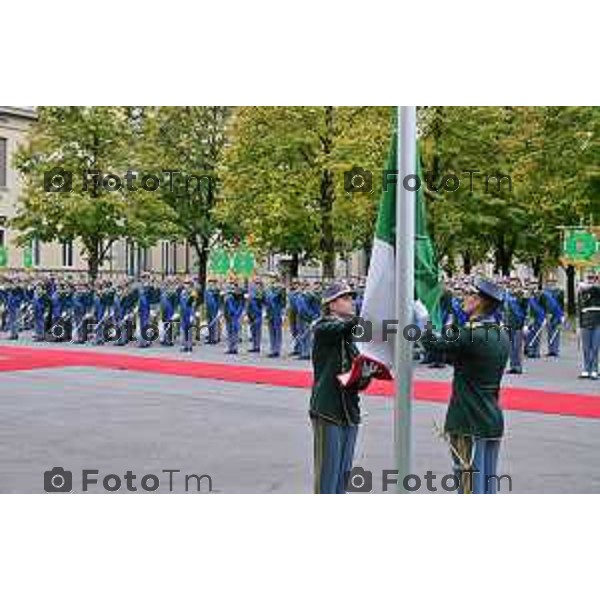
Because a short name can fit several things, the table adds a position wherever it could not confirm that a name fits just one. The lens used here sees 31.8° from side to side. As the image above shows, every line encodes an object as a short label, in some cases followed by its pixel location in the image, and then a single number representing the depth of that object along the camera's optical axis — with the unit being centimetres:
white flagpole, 519
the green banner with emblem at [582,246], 2103
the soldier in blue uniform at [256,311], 1934
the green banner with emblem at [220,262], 2042
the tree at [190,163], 1834
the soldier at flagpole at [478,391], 594
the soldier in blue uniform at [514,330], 1611
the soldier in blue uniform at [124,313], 2006
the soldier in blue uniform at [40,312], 2208
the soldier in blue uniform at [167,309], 1938
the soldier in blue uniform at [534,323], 1811
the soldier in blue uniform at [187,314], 1930
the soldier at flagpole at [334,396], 606
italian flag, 552
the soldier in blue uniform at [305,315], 1776
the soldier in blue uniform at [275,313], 1886
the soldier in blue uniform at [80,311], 2117
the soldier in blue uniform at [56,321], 2202
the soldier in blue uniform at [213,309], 2011
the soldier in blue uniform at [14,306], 2246
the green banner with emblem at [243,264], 1930
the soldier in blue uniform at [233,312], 1942
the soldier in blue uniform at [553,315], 1825
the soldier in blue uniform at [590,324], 1550
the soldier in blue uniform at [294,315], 1775
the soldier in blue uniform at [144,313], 1956
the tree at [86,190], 1741
